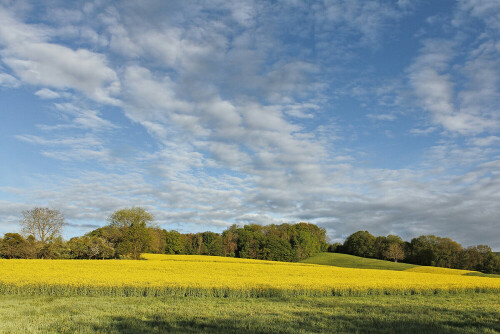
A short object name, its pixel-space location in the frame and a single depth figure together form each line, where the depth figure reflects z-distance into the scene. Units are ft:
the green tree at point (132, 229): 196.75
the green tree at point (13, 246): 182.39
